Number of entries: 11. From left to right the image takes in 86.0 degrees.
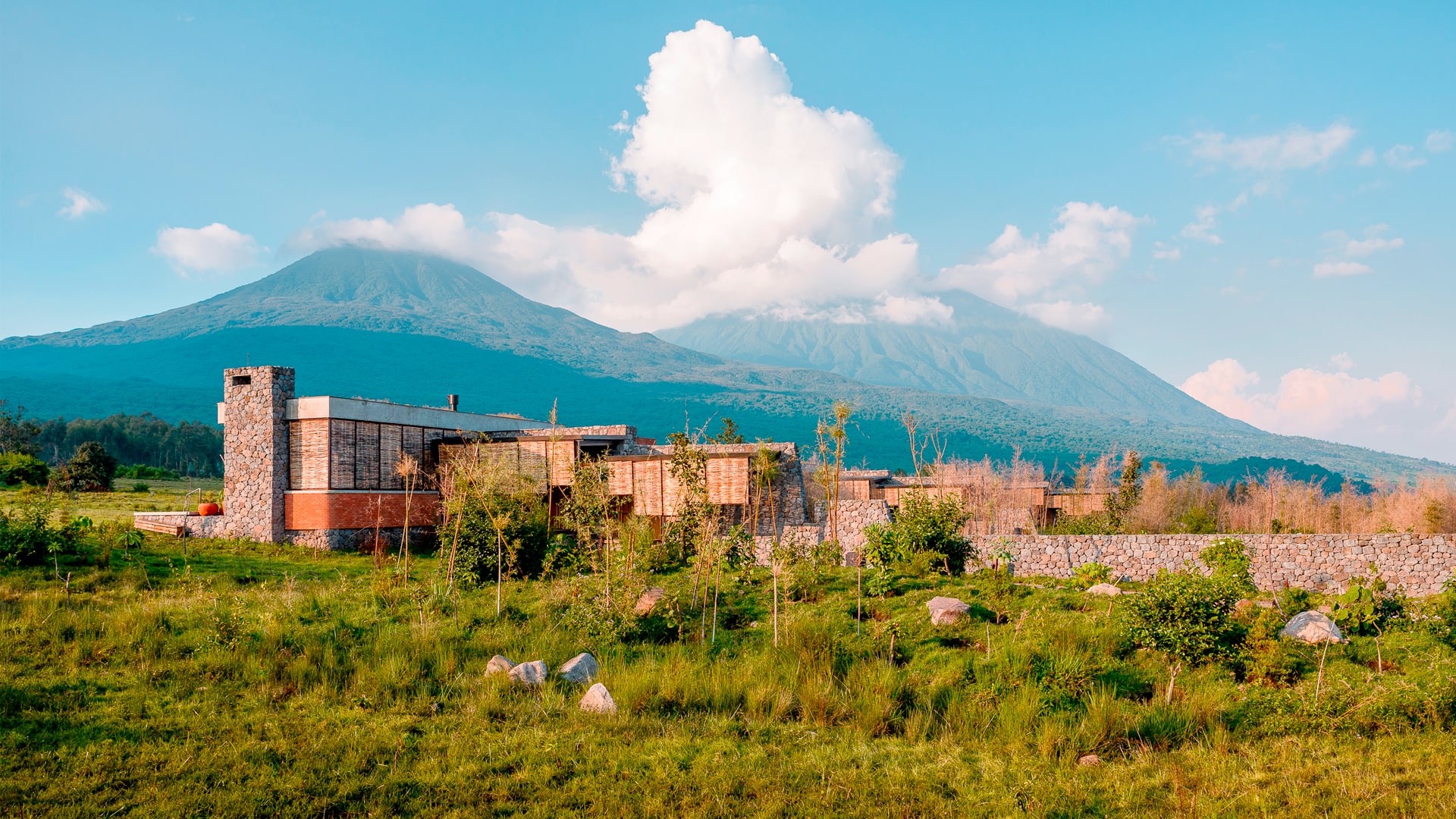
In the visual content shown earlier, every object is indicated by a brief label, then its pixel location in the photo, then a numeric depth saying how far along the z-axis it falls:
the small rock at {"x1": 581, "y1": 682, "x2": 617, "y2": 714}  6.89
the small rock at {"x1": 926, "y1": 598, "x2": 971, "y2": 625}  9.25
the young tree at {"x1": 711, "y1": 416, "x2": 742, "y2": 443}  25.92
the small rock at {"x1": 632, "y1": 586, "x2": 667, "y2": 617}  9.57
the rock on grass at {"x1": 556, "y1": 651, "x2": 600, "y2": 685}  7.69
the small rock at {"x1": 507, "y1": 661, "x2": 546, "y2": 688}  7.54
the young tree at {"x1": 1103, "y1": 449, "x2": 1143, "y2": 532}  28.48
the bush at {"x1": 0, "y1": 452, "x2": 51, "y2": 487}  27.03
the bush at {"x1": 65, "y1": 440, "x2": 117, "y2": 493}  30.92
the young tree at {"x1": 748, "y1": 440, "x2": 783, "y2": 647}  11.66
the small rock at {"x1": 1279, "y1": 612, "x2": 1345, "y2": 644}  8.55
